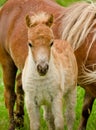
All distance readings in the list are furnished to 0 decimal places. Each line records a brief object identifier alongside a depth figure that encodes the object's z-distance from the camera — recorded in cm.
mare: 820
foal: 616
